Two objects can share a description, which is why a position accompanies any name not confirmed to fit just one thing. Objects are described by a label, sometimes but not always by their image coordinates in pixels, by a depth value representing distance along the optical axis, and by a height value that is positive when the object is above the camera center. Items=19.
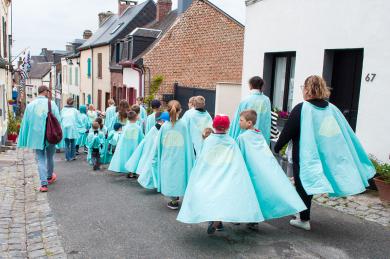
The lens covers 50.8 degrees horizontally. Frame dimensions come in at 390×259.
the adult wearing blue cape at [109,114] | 12.09 -1.08
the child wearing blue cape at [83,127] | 12.22 -1.50
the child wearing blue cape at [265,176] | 4.68 -1.06
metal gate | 15.86 -0.57
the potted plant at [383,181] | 6.18 -1.37
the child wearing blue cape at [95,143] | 9.50 -1.53
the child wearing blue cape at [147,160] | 6.53 -1.42
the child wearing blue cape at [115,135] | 9.77 -1.37
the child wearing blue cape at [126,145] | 8.44 -1.36
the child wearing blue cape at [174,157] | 6.07 -1.13
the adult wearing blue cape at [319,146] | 4.90 -0.72
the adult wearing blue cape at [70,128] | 11.16 -1.40
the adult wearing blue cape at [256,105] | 6.59 -0.34
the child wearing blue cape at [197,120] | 7.10 -0.68
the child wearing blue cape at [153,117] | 7.71 -0.78
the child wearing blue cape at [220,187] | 4.43 -1.15
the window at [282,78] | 9.98 +0.18
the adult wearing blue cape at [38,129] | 7.26 -0.97
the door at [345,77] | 8.00 +0.22
